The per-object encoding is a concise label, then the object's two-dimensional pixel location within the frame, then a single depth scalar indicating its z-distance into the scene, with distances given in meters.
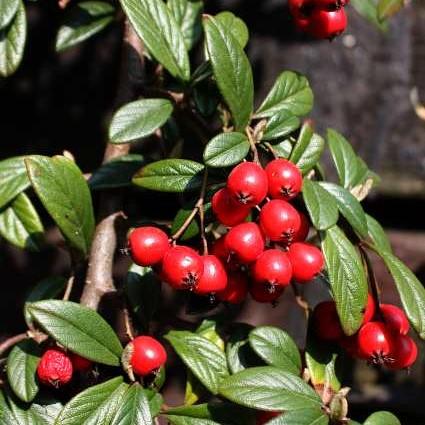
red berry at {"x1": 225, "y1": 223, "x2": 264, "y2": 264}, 0.32
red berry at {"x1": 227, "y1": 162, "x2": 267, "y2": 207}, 0.31
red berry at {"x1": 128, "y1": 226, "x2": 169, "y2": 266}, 0.32
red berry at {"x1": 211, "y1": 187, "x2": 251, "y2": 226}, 0.32
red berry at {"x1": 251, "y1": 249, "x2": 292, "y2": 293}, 0.32
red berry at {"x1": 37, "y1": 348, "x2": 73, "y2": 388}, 0.32
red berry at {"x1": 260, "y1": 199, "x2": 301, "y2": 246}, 0.31
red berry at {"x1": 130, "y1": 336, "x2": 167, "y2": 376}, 0.33
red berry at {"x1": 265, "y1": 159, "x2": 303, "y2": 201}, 0.32
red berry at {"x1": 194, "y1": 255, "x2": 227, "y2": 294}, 0.32
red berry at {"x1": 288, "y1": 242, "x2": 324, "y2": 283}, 0.32
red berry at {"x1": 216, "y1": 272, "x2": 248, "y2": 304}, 0.33
